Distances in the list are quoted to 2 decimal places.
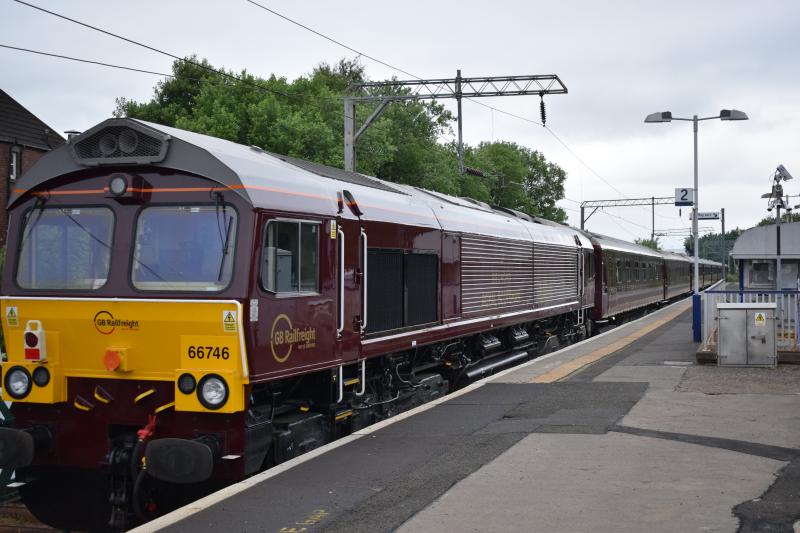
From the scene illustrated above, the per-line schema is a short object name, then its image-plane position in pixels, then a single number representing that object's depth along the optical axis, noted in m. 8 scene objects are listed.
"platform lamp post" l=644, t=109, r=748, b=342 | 25.52
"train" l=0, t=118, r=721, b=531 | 7.36
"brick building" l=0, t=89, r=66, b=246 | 35.06
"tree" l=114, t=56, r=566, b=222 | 34.19
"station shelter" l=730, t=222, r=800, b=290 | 23.58
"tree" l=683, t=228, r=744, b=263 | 107.38
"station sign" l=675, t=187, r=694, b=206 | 27.69
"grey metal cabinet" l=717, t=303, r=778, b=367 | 14.91
